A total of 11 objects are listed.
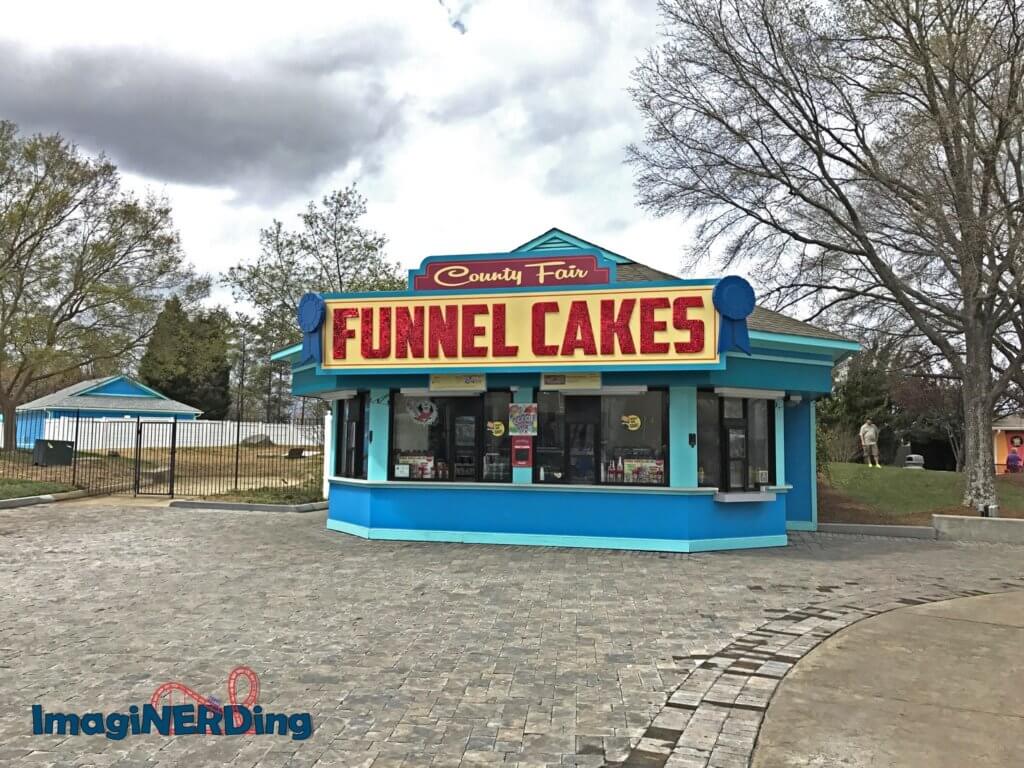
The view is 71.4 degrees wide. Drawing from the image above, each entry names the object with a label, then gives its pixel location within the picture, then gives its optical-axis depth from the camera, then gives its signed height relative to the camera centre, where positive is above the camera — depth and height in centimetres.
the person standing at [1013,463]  3048 -124
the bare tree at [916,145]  1493 +658
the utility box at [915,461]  3744 -144
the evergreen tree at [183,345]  3170 +376
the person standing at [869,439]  2462 -21
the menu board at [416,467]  1195 -62
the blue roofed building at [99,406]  4181 +134
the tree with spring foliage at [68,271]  2825 +656
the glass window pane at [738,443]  1162 -17
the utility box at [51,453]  2289 -85
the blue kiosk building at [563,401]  1069 +49
